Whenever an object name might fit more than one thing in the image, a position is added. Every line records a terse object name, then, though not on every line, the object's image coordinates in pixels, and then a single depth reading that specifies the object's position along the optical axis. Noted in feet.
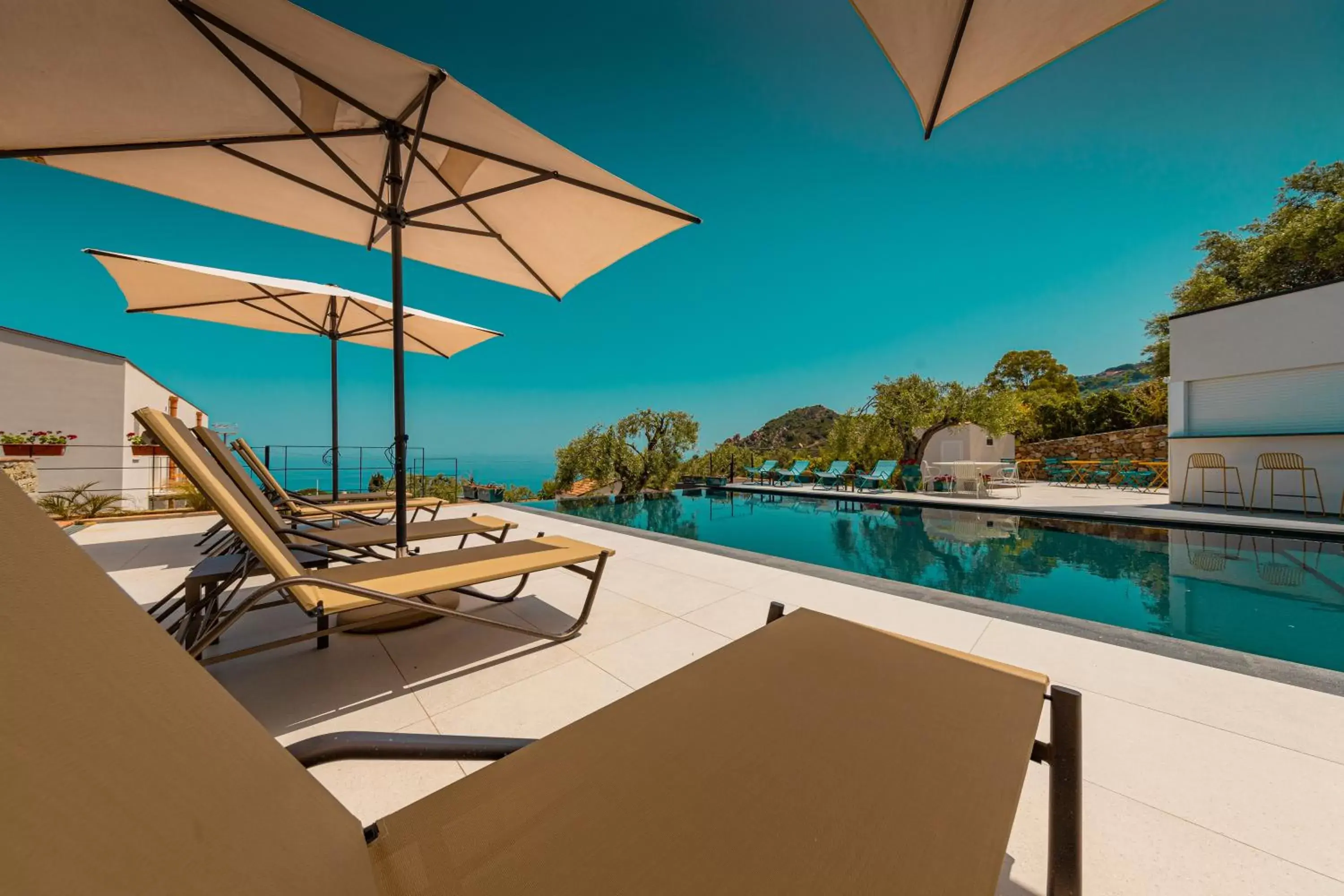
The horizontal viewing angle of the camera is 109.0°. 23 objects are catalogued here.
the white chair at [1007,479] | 39.99
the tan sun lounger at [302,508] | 13.38
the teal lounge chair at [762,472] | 48.83
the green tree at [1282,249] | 42.57
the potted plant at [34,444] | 20.89
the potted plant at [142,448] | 25.36
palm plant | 19.30
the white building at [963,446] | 44.98
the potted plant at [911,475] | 37.81
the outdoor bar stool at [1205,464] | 27.22
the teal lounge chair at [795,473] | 47.01
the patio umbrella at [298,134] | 6.73
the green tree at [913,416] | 39.78
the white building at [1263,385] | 24.62
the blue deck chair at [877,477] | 38.81
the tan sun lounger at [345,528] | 8.50
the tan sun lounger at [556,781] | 1.10
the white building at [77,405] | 29.84
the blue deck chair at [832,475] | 42.42
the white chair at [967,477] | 34.09
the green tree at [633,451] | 45.80
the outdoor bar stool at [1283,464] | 24.85
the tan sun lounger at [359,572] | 5.71
